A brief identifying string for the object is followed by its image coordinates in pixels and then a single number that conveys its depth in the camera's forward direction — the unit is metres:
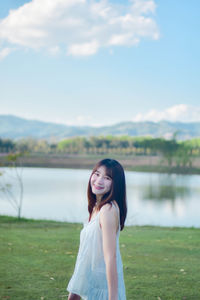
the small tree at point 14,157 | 9.09
